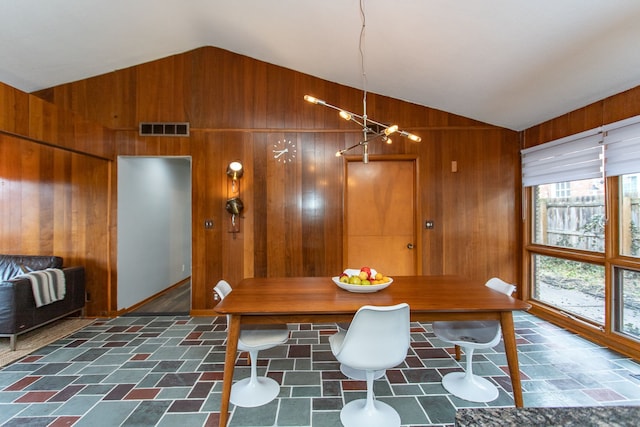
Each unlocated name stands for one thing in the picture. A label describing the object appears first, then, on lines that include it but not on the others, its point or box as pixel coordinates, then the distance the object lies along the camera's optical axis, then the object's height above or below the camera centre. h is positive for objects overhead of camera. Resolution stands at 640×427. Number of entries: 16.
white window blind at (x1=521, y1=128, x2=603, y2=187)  2.95 +0.59
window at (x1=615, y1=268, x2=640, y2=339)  2.73 -0.84
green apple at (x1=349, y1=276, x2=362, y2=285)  2.16 -0.48
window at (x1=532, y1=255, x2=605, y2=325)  3.10 -0.84
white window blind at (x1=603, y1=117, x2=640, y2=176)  2.57 +0.59
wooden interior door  3.97 -0.04
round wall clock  3.89 +0.84
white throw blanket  2.96 -0.71
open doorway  3.90 -0.29
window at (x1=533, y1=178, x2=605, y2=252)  3.05 -0.03
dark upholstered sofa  2.79 -0.82
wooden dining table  1.77 -0.57
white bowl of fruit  2.12 -0.50
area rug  2.72 -1.25
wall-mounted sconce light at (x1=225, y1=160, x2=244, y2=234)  3.72 +0.25
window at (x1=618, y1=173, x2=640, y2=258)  2.70 -0.03
